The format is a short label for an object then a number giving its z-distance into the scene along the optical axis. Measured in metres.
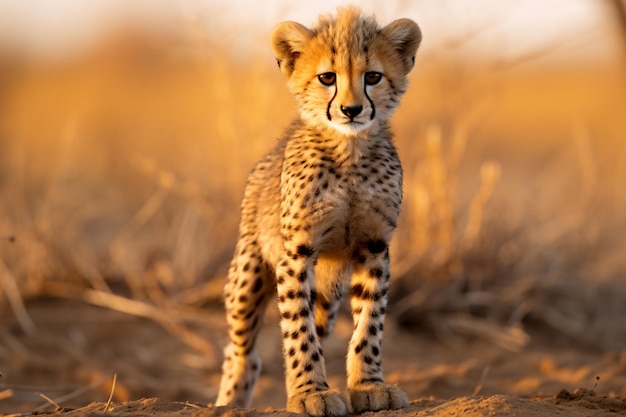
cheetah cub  6.92
